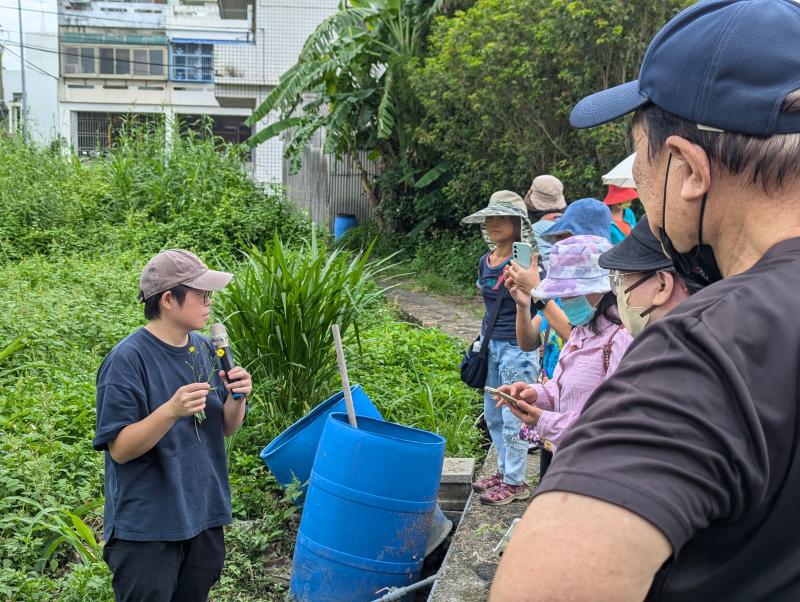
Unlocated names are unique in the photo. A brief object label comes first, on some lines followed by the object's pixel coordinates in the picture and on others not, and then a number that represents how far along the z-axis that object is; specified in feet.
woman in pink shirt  10.41
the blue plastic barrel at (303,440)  14.70
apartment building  133.69
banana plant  49.80
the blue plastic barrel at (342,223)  62.03
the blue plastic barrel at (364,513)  12.39
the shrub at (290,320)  17.60
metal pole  110.22
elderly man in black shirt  2.75
